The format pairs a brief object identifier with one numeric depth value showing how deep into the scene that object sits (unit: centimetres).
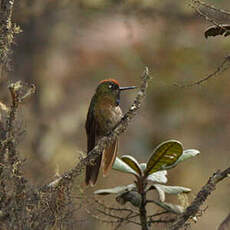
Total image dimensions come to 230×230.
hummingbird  637
